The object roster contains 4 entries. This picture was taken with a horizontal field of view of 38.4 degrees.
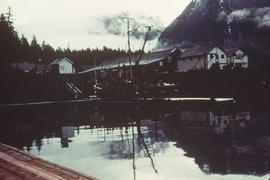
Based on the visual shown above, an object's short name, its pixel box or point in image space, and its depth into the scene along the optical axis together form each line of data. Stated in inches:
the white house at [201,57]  2561.5
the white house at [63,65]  3408.0
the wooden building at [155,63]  2516.9
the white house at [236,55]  2770.7
